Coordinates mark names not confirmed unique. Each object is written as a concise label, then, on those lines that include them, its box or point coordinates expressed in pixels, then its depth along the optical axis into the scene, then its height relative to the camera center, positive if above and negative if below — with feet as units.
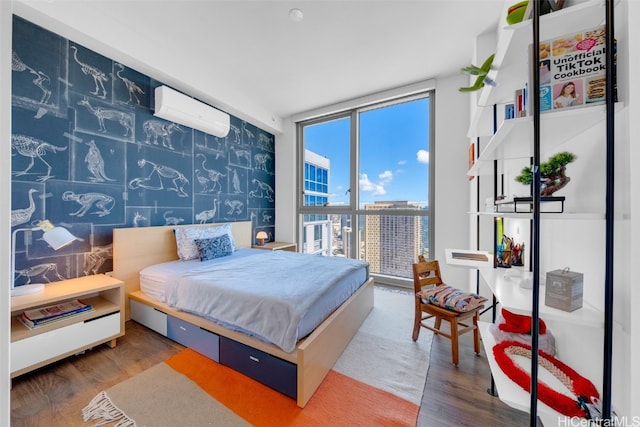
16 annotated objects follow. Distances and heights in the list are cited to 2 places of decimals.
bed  4.92 -3.02
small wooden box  2.88 -0.97
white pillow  9.09 -1.08
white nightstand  5.20 -2.75
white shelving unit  2.77 +1.12
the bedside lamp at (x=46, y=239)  5.72 -0.68
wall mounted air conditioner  8.82 +4.02
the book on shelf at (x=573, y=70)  2.64 +1.63
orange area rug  4.51 -3.90
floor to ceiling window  11.68 +1.60
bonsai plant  3.28 +0.54
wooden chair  5.91 -2.61
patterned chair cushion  5.98 -2.28
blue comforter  5.05 -1.96
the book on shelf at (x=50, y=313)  5.50 -2.46
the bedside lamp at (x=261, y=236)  13.39 -1.37
